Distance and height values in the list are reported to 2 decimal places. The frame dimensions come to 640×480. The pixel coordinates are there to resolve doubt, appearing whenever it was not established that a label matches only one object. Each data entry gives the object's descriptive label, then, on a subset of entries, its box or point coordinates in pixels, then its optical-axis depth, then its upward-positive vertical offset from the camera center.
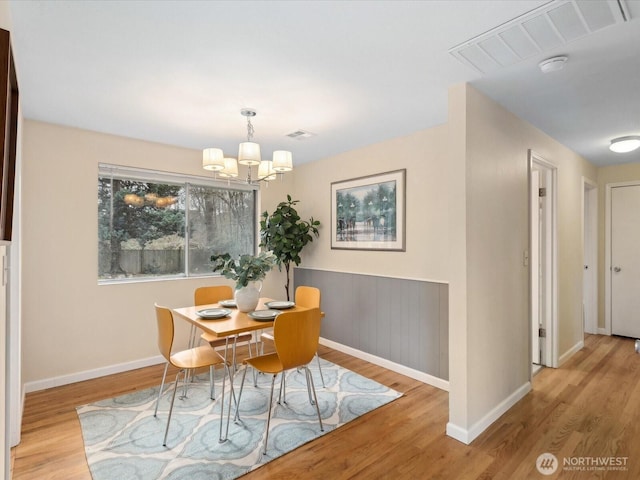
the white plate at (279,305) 2.85 -0.55
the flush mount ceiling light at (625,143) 3.29 +0.96
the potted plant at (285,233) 4.16 +0.10
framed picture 3.46 +0.32
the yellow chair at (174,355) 2.21 -0.85
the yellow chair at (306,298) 3.20 -0.56
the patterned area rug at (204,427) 1.98 -1.31
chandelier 2.48 +0.62
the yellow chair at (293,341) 2.15 -0.67
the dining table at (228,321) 2.22 -0.58
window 3.44 +0.22
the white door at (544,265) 3.39 -0.25
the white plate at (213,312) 2.51 -0.55
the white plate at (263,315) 2.45 -0.55
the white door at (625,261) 4.38 -0.28
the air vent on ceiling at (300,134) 3.27 +1.06
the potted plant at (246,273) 2.65 -0.25
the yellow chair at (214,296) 3.21 -0.54
